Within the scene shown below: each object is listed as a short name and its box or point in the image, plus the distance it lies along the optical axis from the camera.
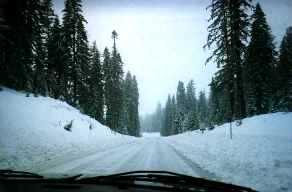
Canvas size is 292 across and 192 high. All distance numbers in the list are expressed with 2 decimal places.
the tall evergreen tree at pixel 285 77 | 31.94
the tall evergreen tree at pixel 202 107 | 79.06
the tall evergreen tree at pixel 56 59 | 34.69
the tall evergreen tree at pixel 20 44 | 24.39
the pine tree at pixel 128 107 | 63.97
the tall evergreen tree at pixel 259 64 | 30.16
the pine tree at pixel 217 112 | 45.81
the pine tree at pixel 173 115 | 77.00
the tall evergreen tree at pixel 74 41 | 34.69
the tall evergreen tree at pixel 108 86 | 47.22
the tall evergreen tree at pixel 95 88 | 42.71
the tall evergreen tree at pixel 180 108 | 71.41
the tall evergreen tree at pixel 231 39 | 23.98
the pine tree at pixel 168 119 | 87.75
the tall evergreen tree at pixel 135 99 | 73.24
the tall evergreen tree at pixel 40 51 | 27.44
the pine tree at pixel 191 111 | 63.38
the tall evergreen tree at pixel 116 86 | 47.62
